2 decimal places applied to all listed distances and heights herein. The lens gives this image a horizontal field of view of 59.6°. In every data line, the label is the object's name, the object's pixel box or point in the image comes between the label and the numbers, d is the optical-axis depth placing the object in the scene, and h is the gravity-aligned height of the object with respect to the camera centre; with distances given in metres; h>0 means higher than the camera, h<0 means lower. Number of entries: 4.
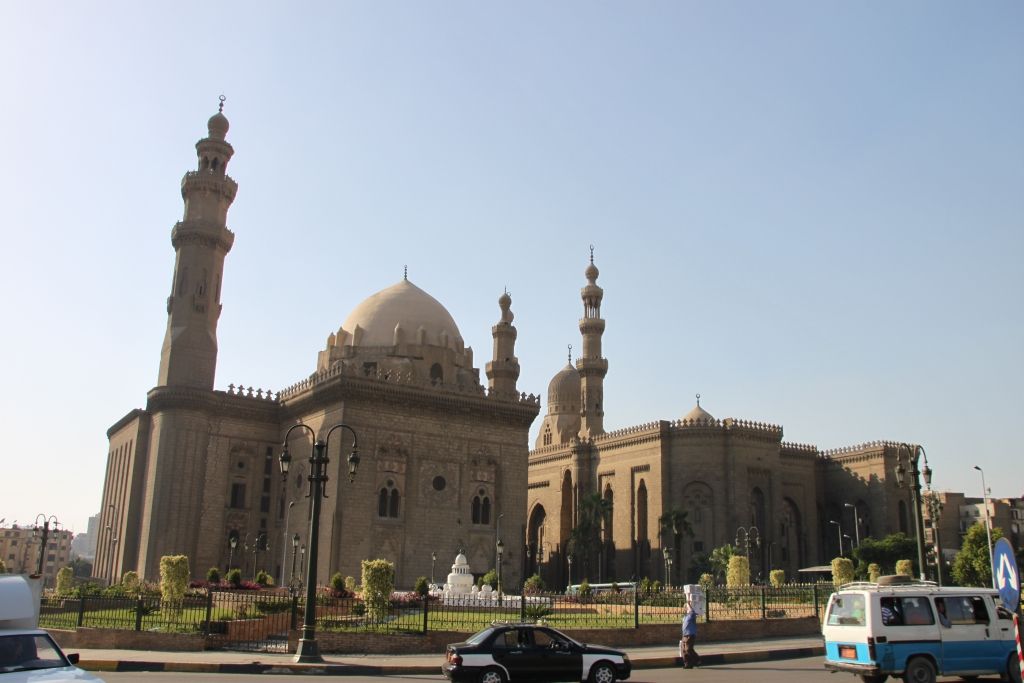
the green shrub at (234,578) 32.21 -0.72
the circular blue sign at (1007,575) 9.90 -0.02
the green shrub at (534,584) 37.06 -0.85
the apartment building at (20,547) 97.31 +0.76
